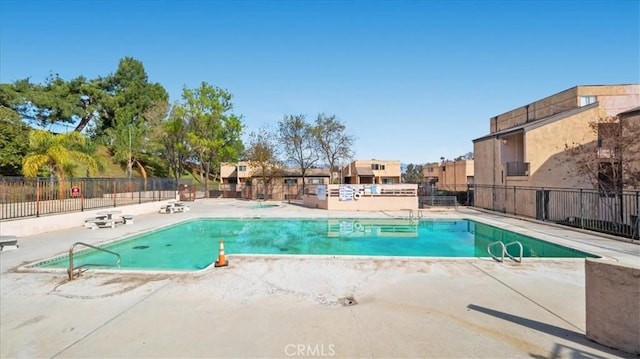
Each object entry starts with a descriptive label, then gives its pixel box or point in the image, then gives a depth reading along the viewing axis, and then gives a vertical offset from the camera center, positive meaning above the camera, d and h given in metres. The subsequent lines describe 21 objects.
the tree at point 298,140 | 37.06 +4.89
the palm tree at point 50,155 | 21.12 +2.05
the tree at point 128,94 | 43.28 +13.17
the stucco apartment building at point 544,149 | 18.53 +1.92
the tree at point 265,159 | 36.49 +2.65
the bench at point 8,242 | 9.60 -1.74
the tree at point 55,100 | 36.19 +10.18
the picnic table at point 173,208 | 21.81 -1.73
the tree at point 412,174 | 75.03 +1.50
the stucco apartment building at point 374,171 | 52.31 +1.55
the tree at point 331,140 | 37.31 +4.86
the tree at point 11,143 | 25.75 +3.51
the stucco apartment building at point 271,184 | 37.94 -0.23
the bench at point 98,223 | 14.14 -1.73
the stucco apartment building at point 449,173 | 44.84 +1.11
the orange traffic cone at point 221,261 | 7.73 -1.92
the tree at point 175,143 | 39.28 +5.23
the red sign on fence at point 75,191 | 16.34 -0.34
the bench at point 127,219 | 15.70 -1.75
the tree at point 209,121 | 37.97 +7.53
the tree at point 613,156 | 13.62 +0.97
